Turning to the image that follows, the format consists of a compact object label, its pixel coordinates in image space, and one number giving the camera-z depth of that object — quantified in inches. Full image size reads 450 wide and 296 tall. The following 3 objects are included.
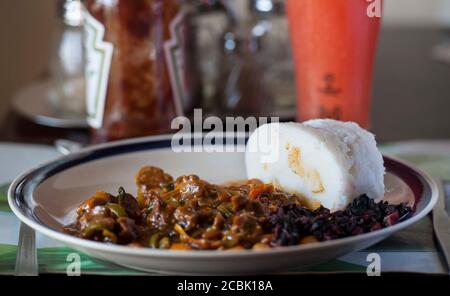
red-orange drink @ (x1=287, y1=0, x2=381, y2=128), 47.1
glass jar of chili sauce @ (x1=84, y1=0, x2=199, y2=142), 51.2
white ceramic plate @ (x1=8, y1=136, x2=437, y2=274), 29.0
